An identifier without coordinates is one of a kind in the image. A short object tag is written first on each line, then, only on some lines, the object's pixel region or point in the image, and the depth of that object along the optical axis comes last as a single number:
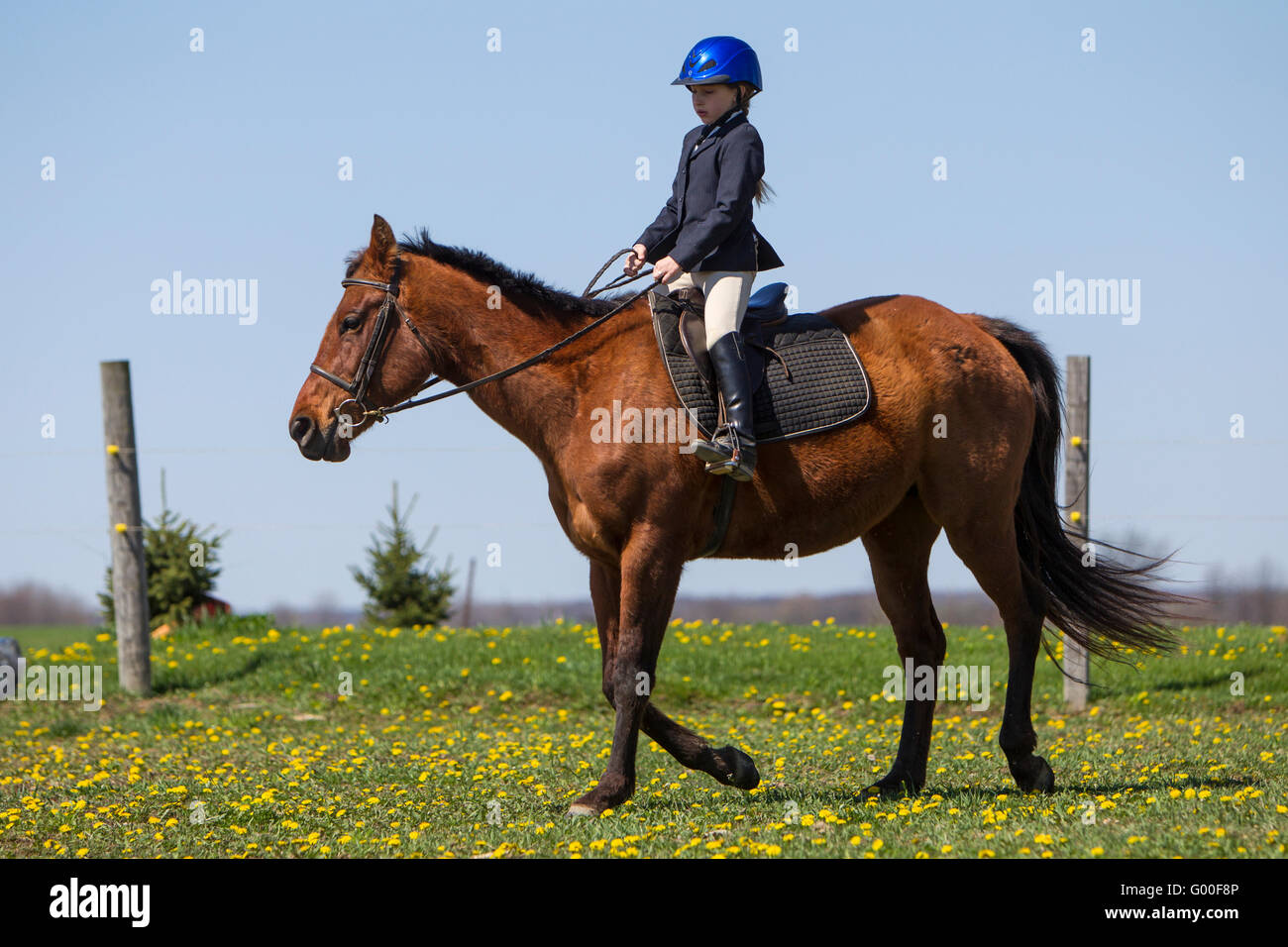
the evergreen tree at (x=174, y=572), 14.47
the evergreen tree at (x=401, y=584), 16.22
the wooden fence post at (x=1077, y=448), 11.05
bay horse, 6.09
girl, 5.99
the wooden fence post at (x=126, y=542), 12.12
